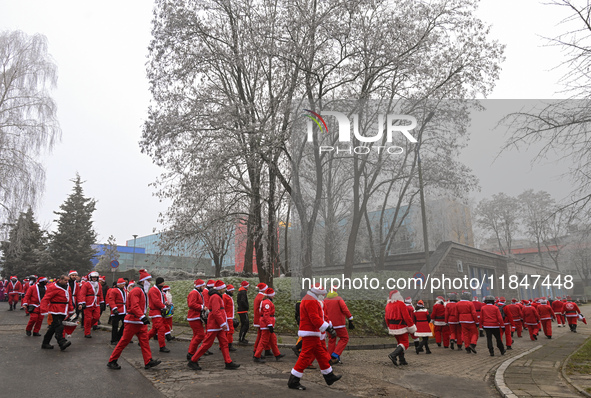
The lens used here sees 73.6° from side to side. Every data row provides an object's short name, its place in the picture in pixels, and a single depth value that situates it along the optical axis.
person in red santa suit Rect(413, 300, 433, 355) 12.03
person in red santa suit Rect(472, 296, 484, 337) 14.31
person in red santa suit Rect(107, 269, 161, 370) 7.79
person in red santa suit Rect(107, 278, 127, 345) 11.28
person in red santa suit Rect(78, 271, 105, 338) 12.80
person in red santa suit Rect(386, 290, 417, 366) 9.94
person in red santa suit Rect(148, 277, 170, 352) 9.41
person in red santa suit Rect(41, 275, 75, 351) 9.84
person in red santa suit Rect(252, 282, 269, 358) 10.49
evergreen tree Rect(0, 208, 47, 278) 32.06
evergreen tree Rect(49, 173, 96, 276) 32.88
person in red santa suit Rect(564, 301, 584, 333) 18.19
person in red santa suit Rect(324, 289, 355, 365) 9.40
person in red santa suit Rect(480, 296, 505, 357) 11.40
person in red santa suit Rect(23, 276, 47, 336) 12.42
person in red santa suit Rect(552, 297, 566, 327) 19.70
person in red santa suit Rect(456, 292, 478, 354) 12.20
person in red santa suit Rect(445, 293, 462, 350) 12.94
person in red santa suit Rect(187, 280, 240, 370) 8.14
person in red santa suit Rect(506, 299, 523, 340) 16.38
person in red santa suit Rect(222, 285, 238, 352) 10.35
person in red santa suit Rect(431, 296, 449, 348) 13.49
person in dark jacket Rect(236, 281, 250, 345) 12.24
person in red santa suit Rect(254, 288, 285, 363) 9.55
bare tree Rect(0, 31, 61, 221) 22.27
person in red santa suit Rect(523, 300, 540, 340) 16.02
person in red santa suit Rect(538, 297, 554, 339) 16.77
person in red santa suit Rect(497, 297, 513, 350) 13.59
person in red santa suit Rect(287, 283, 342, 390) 6.74
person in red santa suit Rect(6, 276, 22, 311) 22.16
